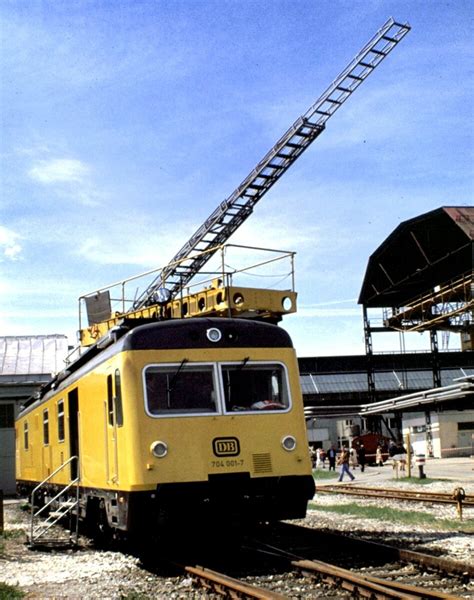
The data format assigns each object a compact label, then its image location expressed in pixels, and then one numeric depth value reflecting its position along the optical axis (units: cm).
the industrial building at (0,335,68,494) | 2881
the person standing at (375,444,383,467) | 4078
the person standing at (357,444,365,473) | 3638
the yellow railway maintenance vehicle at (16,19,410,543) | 982
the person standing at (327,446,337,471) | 3878
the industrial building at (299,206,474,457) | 4156
